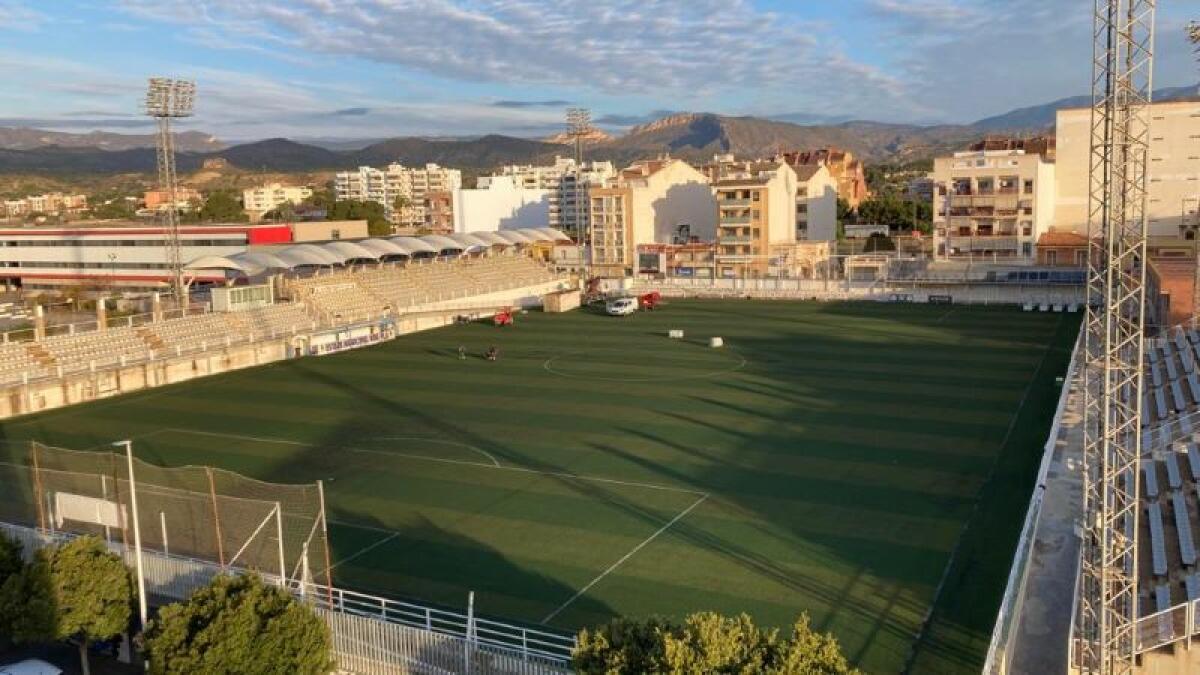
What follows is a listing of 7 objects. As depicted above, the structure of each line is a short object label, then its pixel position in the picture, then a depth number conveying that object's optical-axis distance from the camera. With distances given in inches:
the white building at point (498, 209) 4744.1
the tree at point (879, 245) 3586.4
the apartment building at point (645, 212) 3410.4
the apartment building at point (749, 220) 3171.8
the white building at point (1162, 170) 2942.9
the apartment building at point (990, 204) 2815.0
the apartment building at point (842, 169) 5306.1
